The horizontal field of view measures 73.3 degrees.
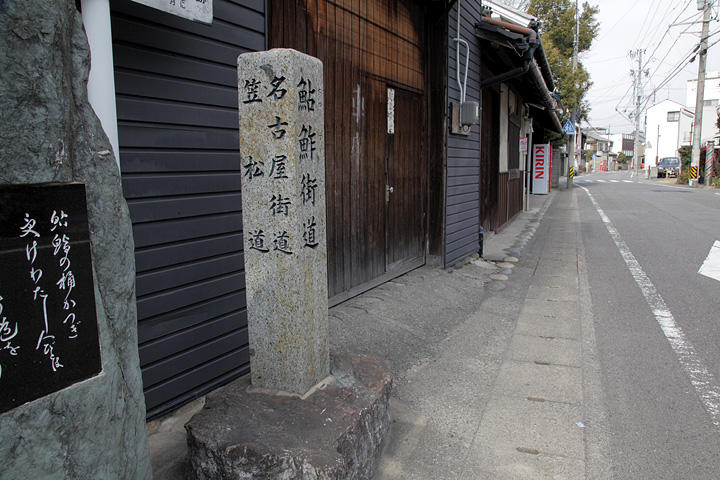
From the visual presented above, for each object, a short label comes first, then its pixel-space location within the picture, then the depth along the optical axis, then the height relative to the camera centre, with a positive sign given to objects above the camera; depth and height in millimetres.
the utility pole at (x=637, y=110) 52088 +7755
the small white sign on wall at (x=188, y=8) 2669 +1006
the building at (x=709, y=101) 53438 +9772
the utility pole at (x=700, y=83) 27852 +5763
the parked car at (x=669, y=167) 46662 +1061
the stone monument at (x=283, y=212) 2639 -169
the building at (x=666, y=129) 66625 +7088
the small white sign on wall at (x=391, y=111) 6227 +906
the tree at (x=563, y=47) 25469 +7901
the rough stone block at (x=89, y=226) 1607 -172
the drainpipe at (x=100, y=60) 2174 +559
